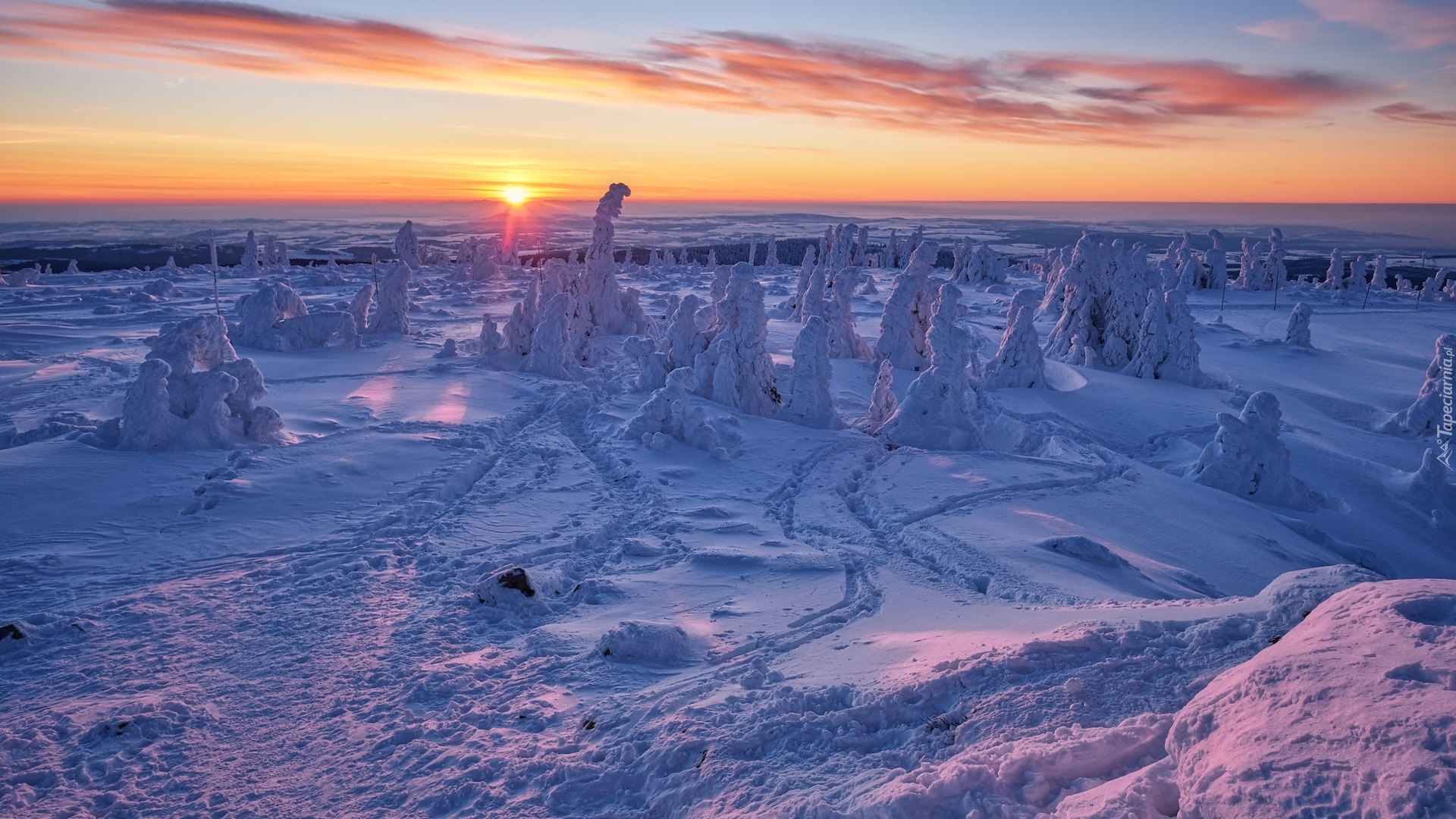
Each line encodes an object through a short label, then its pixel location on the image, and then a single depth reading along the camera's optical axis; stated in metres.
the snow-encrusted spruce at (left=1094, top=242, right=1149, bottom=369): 26.11
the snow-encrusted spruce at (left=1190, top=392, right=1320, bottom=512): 14.48
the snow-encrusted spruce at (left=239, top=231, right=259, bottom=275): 59.25
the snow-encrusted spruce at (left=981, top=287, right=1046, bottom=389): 22.52
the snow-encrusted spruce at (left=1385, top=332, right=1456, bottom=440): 19.53
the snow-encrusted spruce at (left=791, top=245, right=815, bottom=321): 38.03
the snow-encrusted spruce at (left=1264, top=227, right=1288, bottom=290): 59.78
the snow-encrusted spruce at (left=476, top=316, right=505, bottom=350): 24.52
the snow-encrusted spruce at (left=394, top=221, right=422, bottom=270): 50.09
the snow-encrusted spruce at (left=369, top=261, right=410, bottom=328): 29.19
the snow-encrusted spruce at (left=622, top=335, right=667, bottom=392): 20.53
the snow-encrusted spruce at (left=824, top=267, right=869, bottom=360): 26.83
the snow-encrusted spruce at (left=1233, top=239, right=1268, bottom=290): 61.31
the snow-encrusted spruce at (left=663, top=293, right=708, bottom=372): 21.20
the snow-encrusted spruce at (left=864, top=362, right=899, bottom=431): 17.94
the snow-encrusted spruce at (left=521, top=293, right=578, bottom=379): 22.64
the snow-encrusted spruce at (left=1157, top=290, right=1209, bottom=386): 24.39
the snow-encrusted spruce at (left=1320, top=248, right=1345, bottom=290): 61.38
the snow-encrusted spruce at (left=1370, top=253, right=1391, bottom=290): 59.78
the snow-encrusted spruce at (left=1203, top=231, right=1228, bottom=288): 56.28
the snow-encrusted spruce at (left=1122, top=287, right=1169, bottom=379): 24.59
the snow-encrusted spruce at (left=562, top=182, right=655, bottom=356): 29.38
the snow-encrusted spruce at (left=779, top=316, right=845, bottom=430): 17.70
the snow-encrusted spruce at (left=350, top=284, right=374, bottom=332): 29.09
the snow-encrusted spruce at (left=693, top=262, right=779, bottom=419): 18.16
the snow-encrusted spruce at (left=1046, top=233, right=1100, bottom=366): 26.80
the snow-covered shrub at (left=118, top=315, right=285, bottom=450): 11.55
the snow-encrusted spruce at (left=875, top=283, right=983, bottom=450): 15.88
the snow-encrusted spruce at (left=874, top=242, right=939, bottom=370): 26.34
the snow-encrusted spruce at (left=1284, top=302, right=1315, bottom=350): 31.22
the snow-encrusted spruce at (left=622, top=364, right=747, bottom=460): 14.83
